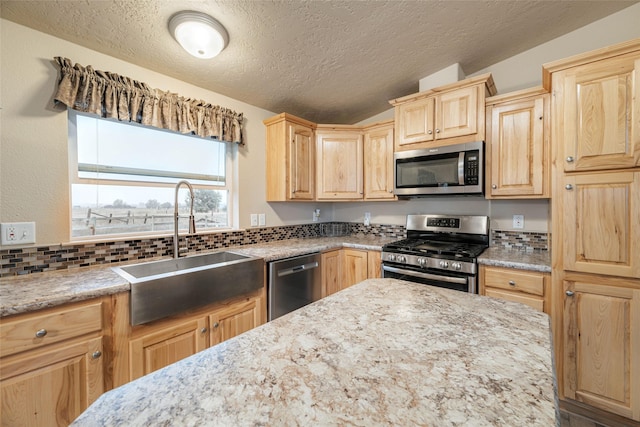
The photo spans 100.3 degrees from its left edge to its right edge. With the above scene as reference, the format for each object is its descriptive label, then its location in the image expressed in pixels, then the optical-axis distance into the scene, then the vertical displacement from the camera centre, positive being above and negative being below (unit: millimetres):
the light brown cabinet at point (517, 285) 1765 -521
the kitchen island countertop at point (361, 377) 476 -361
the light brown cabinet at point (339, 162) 2926 +538
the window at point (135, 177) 1797 +270
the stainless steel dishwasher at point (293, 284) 2104 -620
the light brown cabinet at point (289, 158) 2668 +552
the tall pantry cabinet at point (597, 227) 1509 -102
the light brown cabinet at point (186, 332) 1423 -737
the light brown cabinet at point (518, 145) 1972 +505
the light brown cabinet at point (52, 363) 1096 -672
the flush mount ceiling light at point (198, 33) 1509 +1060
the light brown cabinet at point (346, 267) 2576 -560
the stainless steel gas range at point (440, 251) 2014 -333
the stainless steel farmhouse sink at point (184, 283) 1419 -437
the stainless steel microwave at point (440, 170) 2170 +353
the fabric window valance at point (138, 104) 1622 +774
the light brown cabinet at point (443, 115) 2174 +845
